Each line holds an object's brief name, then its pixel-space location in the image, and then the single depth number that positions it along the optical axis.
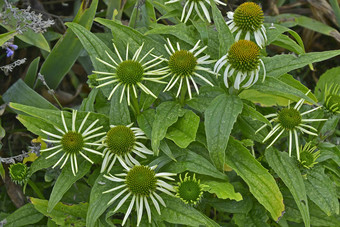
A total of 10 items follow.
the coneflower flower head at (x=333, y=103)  1.19
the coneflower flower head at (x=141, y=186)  1.12
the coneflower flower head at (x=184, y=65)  1.15
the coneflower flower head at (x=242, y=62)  1.12
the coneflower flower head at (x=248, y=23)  1.17
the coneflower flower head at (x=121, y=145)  1.14
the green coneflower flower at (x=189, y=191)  1.13
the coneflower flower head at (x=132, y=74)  1.14
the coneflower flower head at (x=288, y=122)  1.15
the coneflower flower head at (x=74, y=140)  1.15
